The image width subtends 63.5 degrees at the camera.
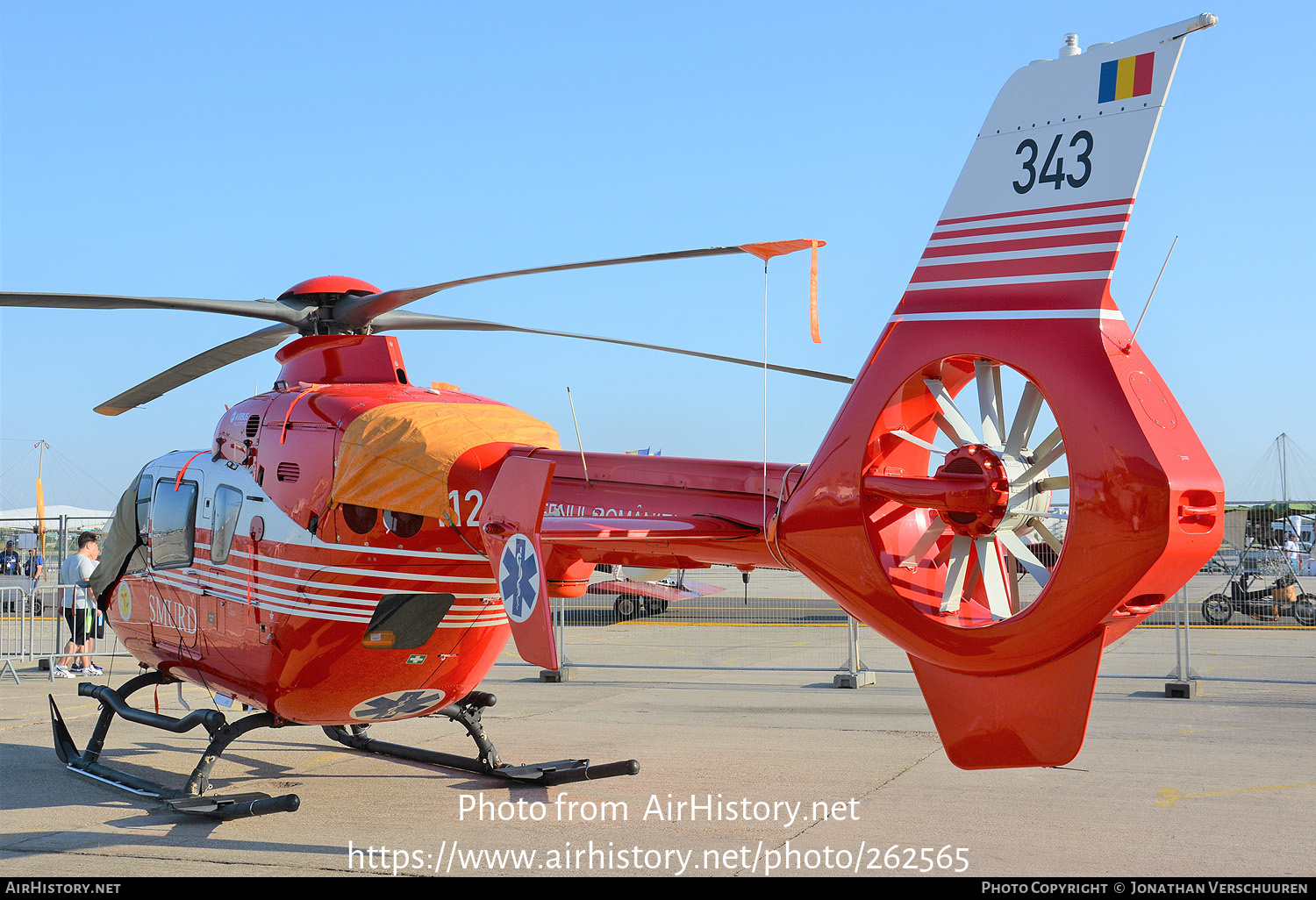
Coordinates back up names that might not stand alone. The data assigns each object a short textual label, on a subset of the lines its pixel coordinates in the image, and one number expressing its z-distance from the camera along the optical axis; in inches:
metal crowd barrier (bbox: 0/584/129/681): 653.9
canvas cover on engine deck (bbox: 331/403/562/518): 276.2
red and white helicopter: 183.5
